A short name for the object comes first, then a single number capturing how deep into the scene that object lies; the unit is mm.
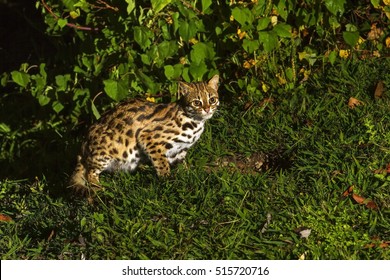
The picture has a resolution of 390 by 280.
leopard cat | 12077
